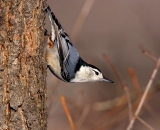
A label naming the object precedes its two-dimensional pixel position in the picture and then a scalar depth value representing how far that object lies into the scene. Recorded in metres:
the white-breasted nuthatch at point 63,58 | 5.71
